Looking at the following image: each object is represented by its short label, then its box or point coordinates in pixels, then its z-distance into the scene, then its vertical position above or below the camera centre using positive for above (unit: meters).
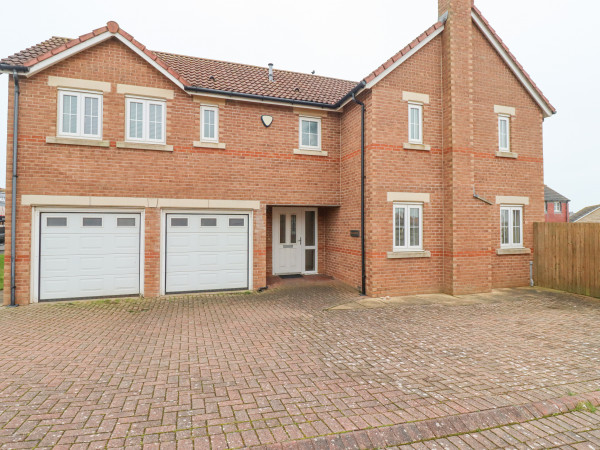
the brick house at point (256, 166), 8.59 +1.94
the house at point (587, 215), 40.69 +2.48
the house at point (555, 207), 42.53 +3.52
